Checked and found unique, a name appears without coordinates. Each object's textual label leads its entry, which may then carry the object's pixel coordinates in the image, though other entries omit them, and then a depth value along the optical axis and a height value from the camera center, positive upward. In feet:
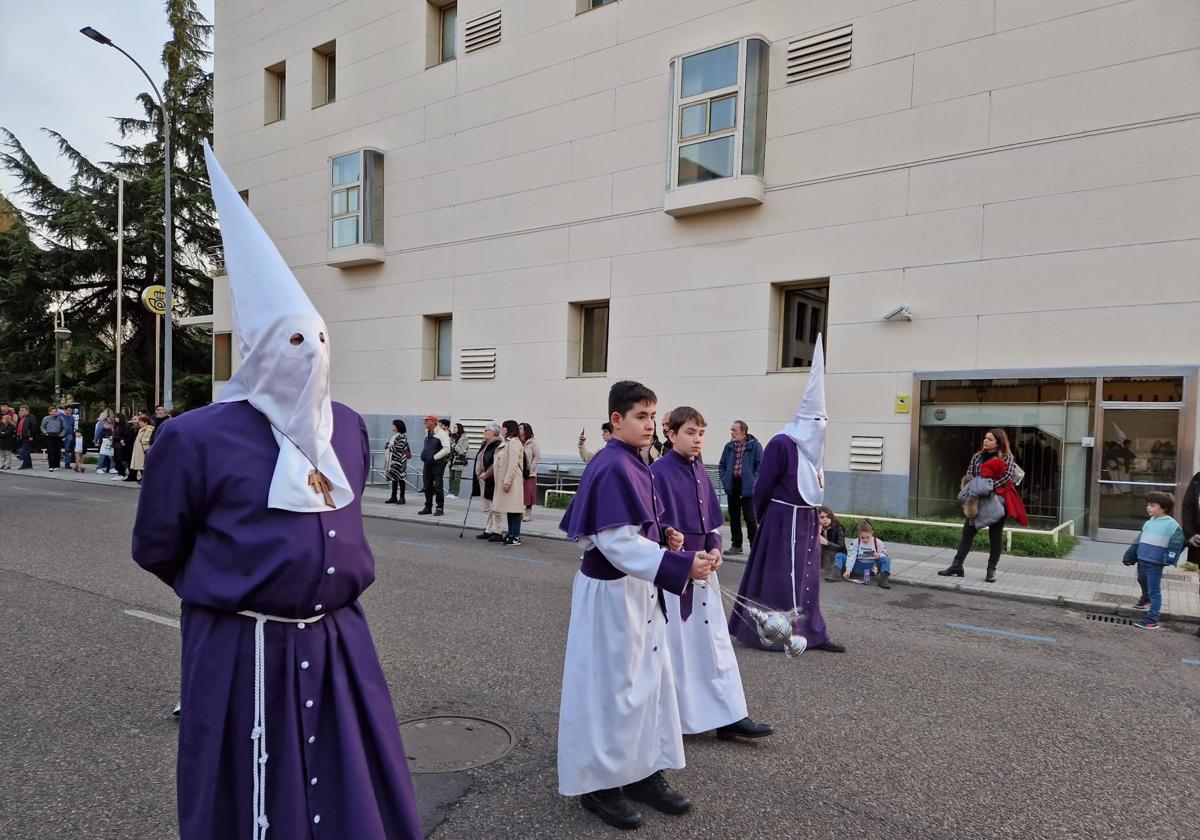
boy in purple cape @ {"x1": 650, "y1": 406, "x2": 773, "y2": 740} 13.65 -4.12
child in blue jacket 24.18 -4.41
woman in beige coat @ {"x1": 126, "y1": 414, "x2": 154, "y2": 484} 60.90 -5.45
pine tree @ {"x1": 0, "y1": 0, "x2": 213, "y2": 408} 102.63 +17.21
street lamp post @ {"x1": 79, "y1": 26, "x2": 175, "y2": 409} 63.05 +11.20
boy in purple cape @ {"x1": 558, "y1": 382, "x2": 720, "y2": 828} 10.99 -3.85
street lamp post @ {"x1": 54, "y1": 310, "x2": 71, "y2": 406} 95.04 +3.89
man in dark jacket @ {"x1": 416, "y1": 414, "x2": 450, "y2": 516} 49.03 -4.82
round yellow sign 75.65 +7.87
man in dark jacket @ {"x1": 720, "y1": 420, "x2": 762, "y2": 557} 35.45 -3.53
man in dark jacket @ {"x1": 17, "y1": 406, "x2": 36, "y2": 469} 76.84 -6.48
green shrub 36.35 -6.73
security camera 42.68 +5.00
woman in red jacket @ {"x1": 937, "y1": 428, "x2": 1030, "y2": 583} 30.40 -2.77
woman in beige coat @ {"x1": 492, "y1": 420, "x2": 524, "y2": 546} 38.09 -5.10
